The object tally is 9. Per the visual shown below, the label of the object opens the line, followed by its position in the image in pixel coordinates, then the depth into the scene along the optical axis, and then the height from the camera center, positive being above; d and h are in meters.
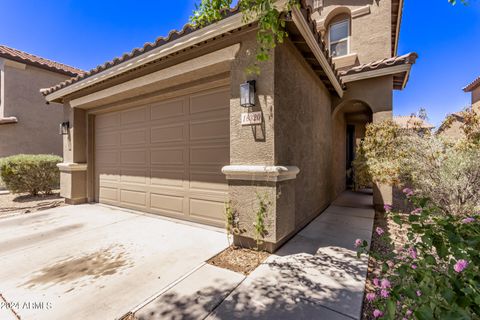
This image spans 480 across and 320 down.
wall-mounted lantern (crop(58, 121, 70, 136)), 7.17 +1.00
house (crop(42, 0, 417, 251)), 3.51 +0.99
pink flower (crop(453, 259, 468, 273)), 1.22 -0.65
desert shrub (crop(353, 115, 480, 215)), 4.30 -0.16
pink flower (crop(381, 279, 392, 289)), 1.55 -0.96
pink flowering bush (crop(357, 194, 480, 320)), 1.01 -0.70
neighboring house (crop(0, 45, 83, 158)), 10.33 +2.61
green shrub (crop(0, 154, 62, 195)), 7.88 -0.70
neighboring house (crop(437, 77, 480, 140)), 5.06 +0.85
